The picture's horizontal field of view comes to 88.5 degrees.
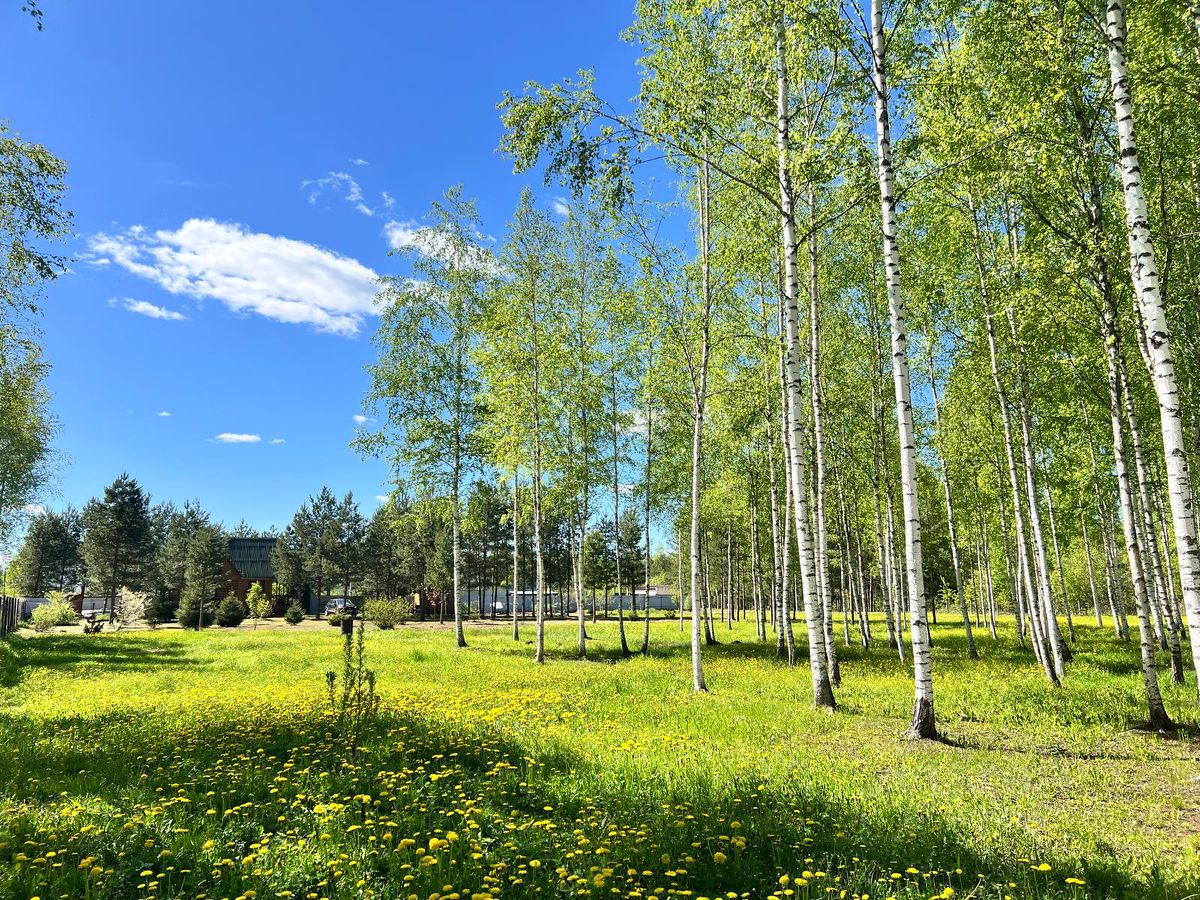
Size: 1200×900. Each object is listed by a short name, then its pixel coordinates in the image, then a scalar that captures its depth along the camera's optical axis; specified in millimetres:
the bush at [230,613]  47938
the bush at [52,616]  39375
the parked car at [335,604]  61750
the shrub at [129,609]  44812
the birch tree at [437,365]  26578
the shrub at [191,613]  48031
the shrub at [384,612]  38750
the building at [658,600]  95169
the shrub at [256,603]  47375
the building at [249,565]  68062
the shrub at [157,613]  49844
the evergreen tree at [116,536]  61500
